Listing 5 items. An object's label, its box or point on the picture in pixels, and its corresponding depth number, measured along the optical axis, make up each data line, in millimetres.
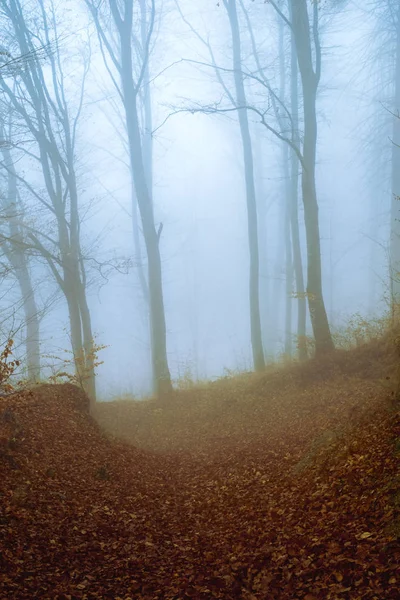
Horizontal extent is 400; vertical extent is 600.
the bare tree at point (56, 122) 12000
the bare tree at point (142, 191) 13220
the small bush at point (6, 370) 5705
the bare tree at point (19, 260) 13986
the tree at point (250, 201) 14664
